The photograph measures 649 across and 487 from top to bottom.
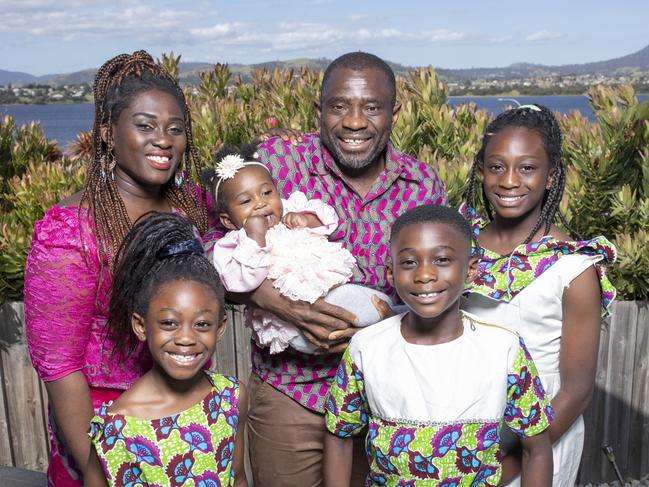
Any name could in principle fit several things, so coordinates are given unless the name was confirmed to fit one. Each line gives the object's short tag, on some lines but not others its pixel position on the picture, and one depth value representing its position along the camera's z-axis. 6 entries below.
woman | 2.41
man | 3.00
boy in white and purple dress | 2.37
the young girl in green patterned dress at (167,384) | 2.33
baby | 2.83
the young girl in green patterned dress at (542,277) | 2.61
